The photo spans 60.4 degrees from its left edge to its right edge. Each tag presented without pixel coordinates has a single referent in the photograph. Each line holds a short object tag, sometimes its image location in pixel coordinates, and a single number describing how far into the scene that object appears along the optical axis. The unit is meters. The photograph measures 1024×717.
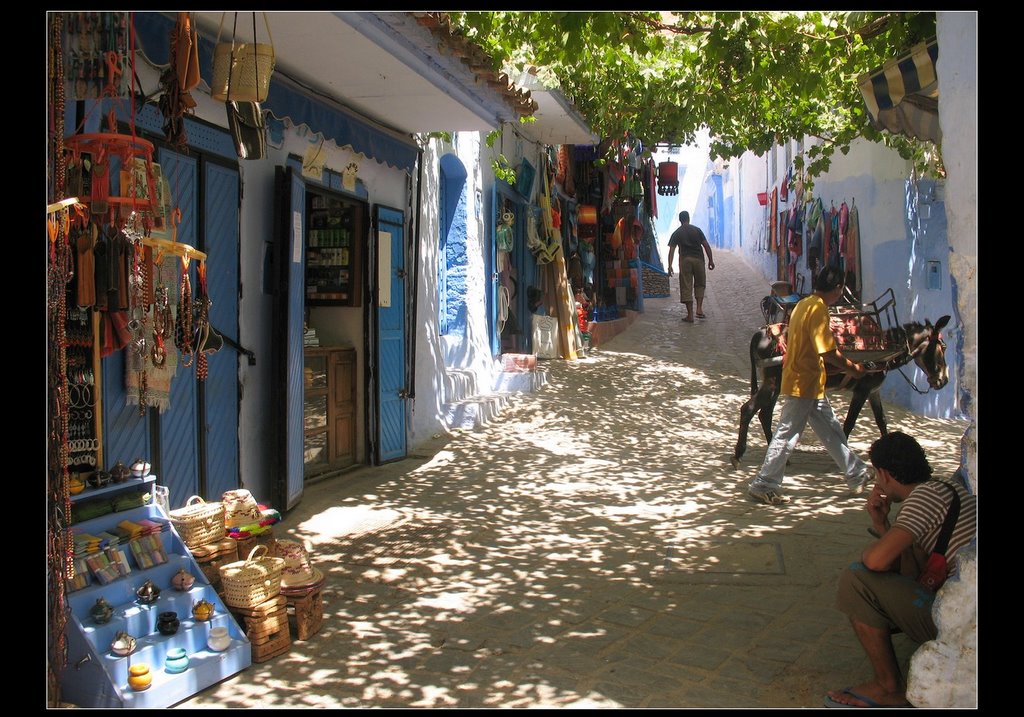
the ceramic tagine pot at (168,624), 3.71
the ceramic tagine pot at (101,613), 3.55
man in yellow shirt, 6.20
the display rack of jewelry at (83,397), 4.27
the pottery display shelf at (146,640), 3.39
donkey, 7.09
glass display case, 7.88
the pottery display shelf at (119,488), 3.80
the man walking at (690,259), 16.80
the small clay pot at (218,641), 3.80
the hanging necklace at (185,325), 4.70
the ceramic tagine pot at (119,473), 4.01
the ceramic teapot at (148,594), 3.77
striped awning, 4.61
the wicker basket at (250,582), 3.98
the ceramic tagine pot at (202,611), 3.85
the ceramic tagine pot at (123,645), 3.46
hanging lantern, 19.42
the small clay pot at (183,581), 3.94
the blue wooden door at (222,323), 5.59
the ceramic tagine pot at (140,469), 4.08
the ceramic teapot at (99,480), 3.90
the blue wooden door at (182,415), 5.10
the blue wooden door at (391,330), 8.05
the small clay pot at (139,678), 3.42
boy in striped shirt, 3.28
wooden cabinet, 7.57
